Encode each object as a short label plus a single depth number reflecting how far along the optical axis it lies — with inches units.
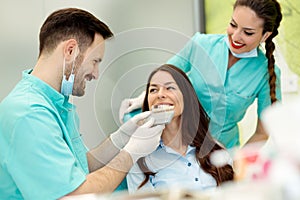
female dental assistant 58.0
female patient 54.2
